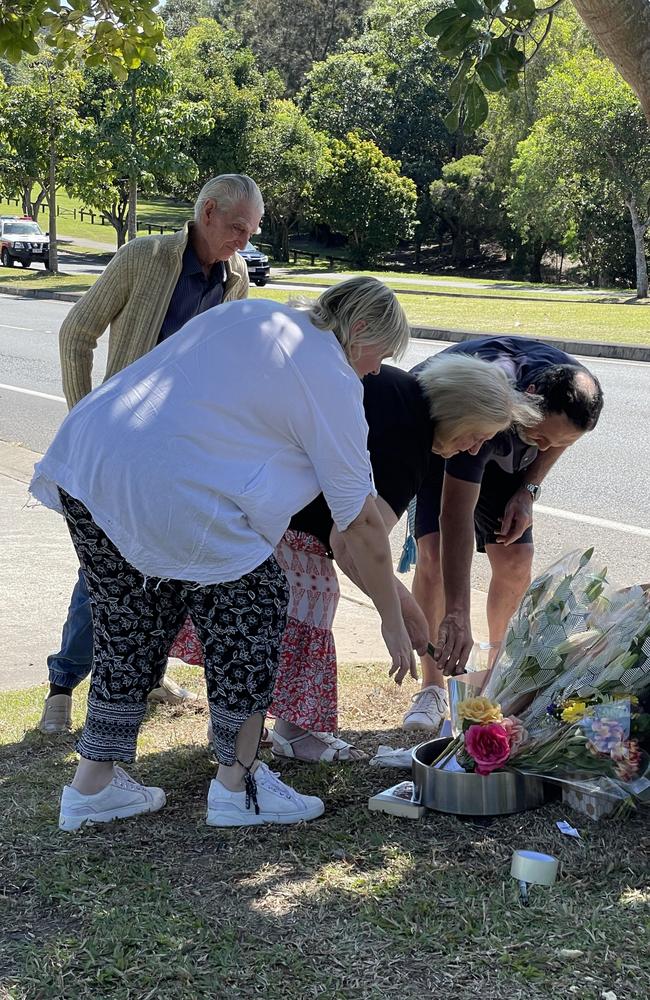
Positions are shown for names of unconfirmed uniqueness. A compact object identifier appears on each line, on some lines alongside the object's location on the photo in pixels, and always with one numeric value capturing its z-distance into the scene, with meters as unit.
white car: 38.62
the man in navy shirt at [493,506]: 3.89
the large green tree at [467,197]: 46.88
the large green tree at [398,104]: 51.72
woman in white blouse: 2.91
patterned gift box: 3.21
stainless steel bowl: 3.27
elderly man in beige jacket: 4.06
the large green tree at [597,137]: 30.25
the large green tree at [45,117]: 31.34
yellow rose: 3.28
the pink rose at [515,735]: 3.32
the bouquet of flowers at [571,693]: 3.20
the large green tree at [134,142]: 28.38
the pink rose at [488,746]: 3.23
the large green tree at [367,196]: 45.25
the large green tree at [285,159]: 43.50
